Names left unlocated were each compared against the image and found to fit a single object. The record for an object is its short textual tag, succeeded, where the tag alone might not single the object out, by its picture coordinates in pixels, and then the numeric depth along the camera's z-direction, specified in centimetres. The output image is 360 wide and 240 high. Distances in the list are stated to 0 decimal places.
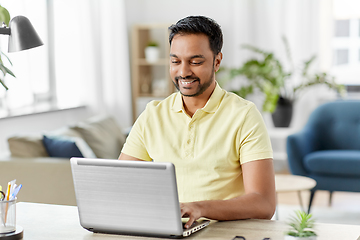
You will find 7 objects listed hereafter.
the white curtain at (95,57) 458
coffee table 300
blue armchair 356
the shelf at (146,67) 559
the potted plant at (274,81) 501
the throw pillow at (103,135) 341
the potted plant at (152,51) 557
